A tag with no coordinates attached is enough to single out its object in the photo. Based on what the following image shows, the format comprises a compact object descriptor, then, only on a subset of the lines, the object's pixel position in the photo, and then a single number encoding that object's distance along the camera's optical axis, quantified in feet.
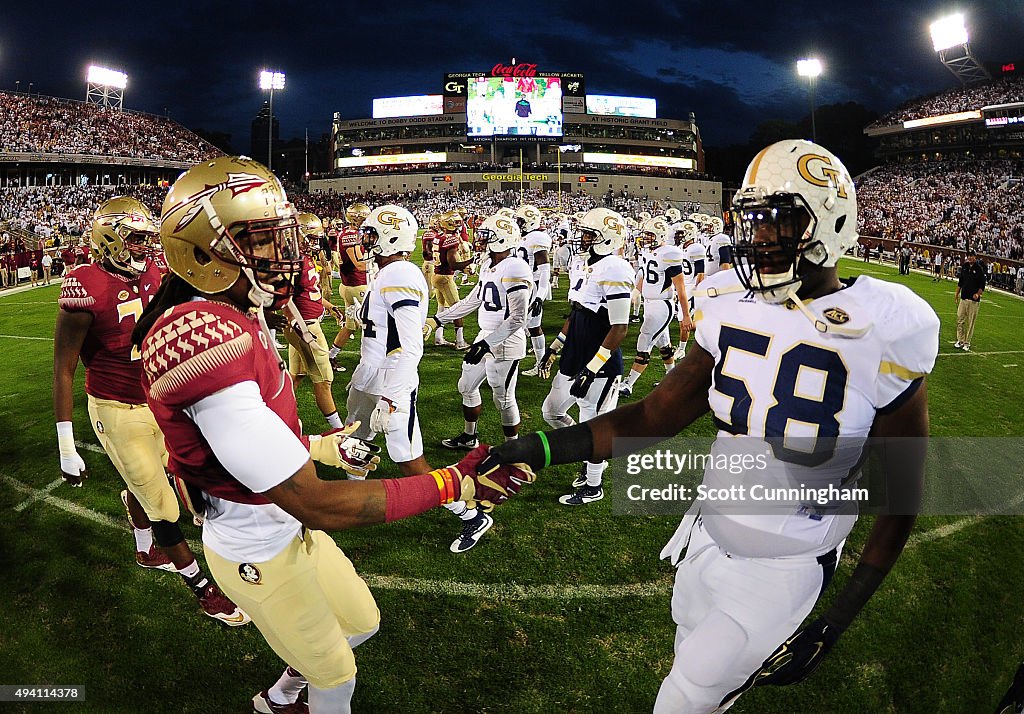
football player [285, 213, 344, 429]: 25.21
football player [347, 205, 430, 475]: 17.98
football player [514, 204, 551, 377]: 34.17
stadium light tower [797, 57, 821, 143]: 109.70
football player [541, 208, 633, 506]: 20.56
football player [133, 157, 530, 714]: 6.66
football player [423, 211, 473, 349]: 45.09
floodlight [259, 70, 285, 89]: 144.87
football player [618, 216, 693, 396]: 32.50
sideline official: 42.80
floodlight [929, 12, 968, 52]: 178.09
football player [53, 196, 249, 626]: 14.11
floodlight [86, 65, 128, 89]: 204.53
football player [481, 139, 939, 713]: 7.24
